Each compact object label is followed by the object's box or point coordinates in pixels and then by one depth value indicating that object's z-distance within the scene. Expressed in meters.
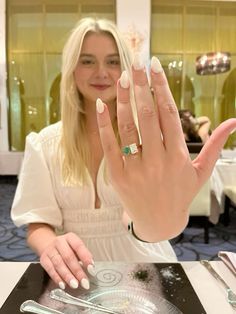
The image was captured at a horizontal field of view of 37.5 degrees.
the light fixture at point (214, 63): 4.83
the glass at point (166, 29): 5.73
